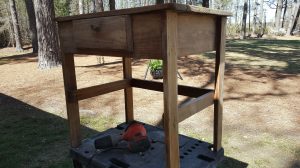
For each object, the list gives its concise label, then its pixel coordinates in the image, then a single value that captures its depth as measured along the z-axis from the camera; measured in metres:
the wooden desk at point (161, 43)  1.49
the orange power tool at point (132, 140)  2.17
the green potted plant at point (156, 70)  6.36
